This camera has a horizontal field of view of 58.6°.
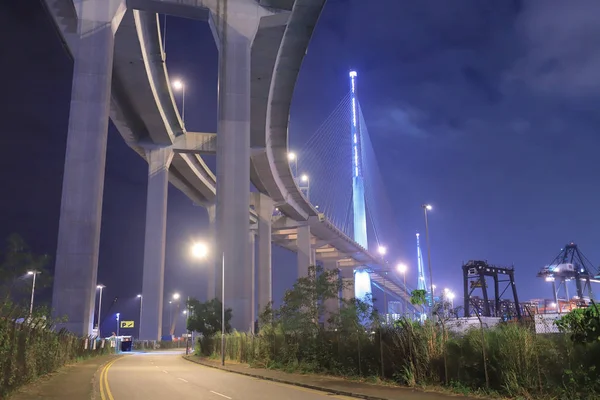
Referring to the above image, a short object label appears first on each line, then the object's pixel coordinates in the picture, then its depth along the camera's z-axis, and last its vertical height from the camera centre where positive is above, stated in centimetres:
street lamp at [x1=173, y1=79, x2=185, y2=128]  6218 +2856
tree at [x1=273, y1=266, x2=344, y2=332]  3325 +200
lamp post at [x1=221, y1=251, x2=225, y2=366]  3292 -138
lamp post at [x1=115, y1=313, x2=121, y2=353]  6918 -125
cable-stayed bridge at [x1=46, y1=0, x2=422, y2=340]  3894 +2139
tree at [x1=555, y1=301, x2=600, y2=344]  1264 +1
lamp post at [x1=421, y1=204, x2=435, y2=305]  4092 +891
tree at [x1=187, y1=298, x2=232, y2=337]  4228 +105
